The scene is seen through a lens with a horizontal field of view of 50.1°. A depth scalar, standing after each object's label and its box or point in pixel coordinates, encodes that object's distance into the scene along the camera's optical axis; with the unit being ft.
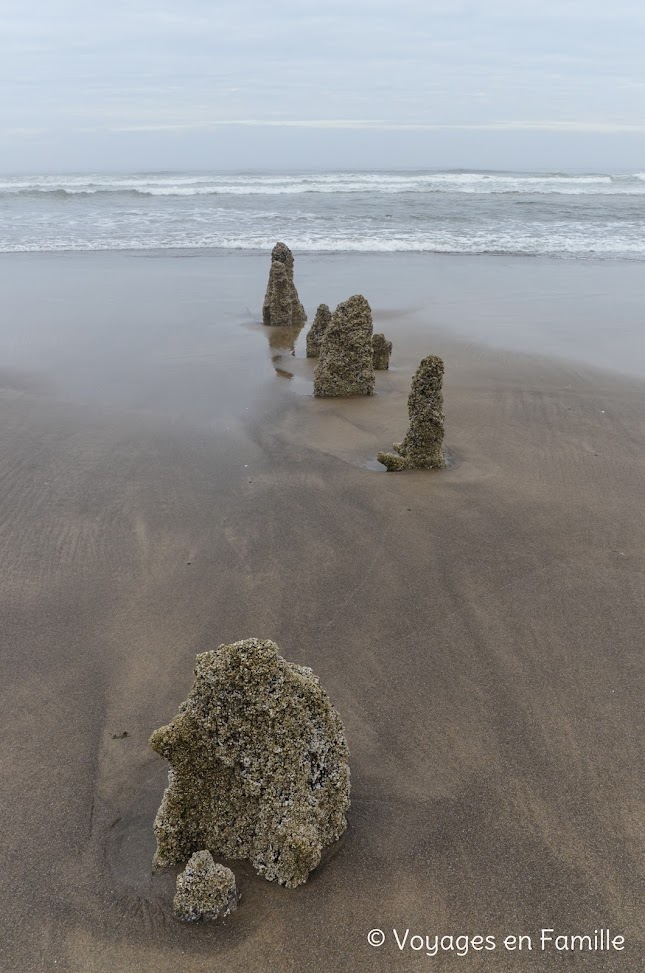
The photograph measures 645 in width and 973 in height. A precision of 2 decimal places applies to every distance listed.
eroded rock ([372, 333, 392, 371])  34.71
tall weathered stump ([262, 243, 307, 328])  42.70
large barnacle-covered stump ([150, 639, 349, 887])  9.98
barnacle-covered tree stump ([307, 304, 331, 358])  36.60
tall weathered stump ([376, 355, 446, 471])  22.81
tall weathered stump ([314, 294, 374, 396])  30.58
